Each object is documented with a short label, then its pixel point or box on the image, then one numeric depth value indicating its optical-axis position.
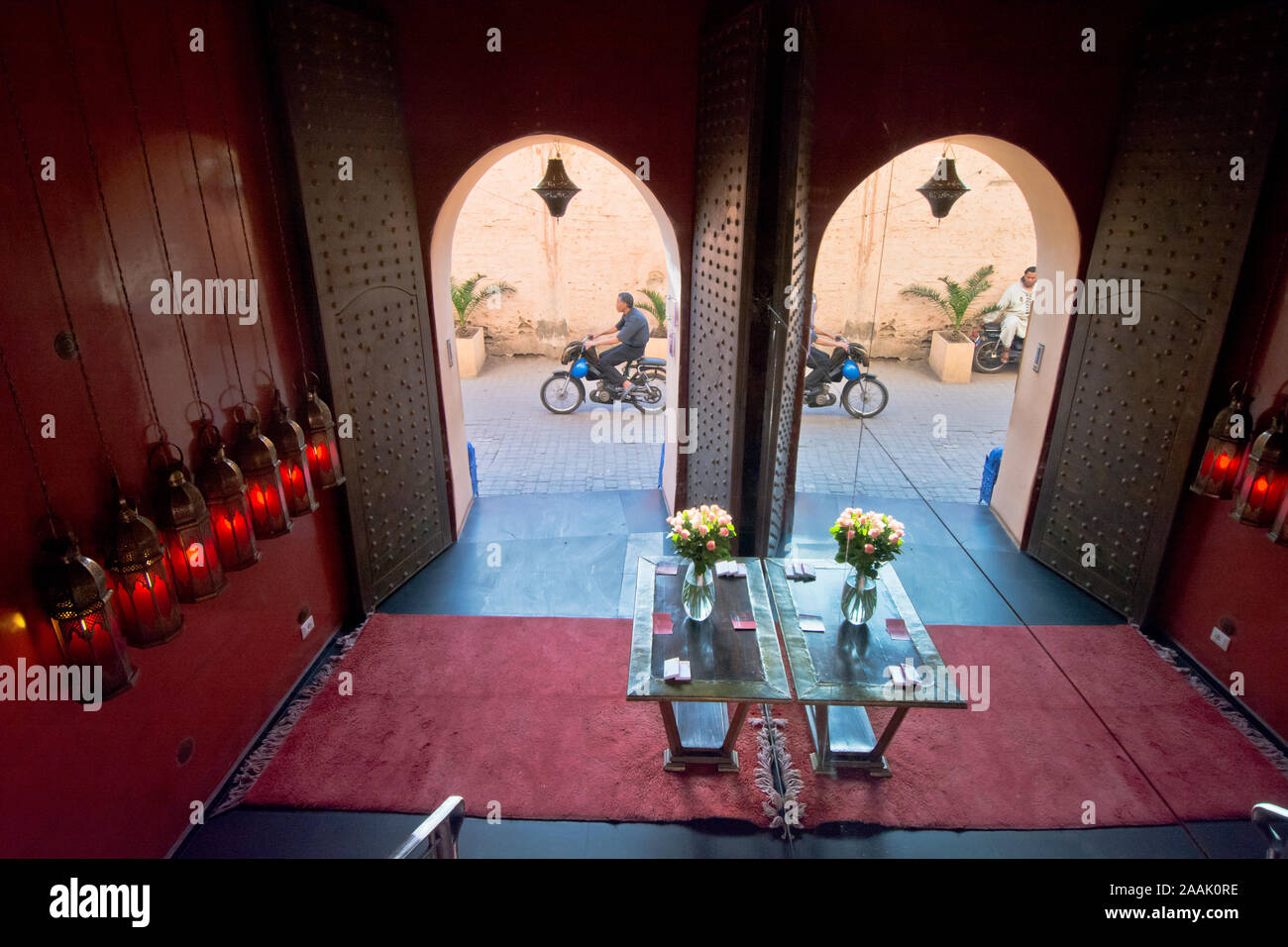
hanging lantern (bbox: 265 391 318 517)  4.66
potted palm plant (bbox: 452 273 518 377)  14.80
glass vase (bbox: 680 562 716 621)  5.17
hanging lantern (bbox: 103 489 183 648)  3.09
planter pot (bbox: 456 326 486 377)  14.73
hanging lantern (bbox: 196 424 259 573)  3.81
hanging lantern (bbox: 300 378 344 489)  5.14
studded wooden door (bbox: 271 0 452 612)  5.34
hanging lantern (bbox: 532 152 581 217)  7.10
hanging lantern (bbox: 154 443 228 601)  3.44
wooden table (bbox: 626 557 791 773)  4.54
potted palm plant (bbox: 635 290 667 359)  15.12
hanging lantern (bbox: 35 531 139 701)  2.86
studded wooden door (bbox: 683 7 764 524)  5.54
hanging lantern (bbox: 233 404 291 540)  4.21
